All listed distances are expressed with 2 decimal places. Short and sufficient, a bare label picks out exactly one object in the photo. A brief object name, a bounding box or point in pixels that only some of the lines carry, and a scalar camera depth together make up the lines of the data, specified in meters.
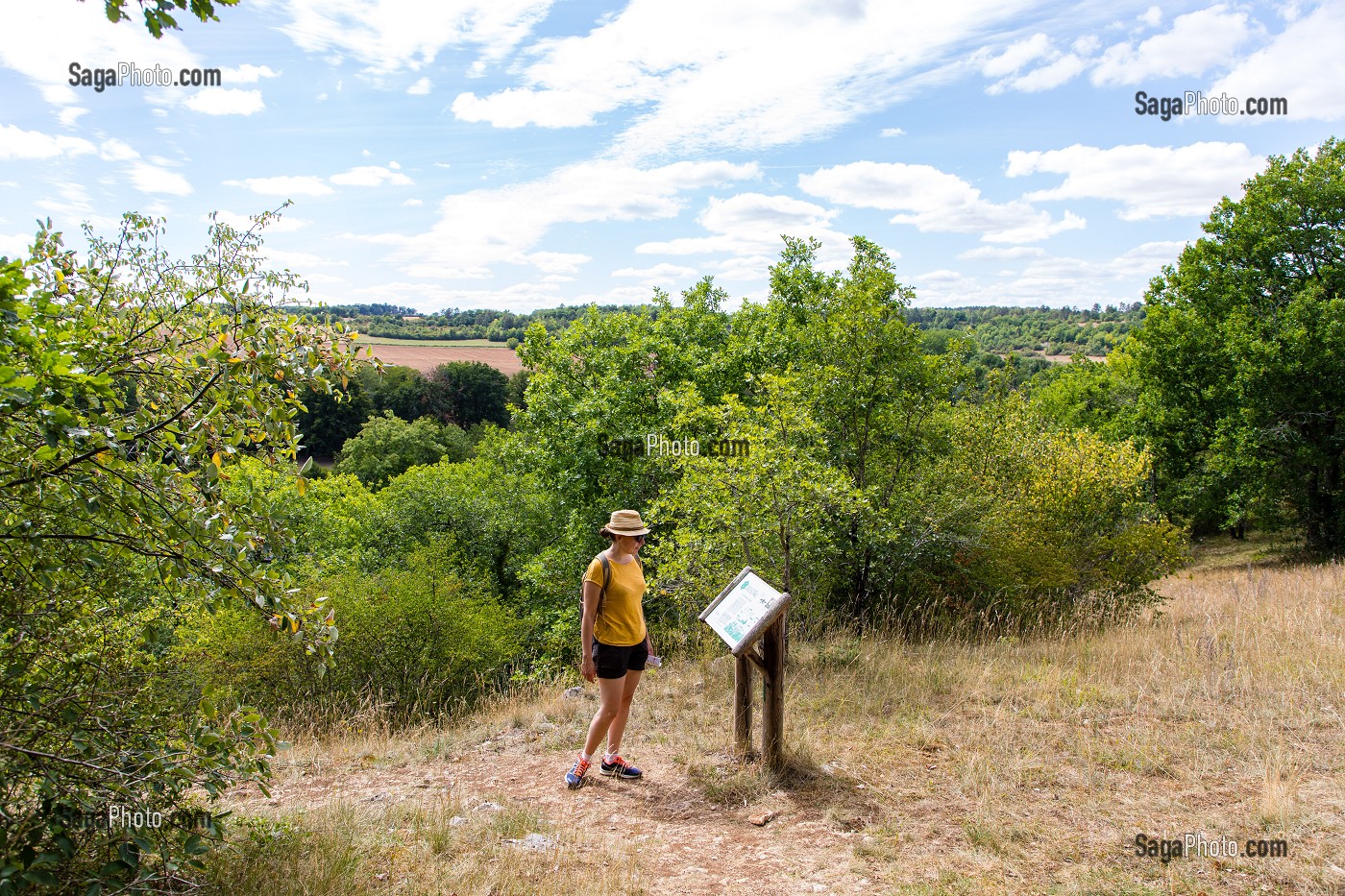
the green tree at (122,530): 2.91
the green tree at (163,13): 3.04
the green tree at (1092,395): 32.62
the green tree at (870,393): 10.67
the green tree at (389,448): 50.00
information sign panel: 5.45
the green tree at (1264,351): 21.00
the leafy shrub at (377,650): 10.26
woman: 5.52
